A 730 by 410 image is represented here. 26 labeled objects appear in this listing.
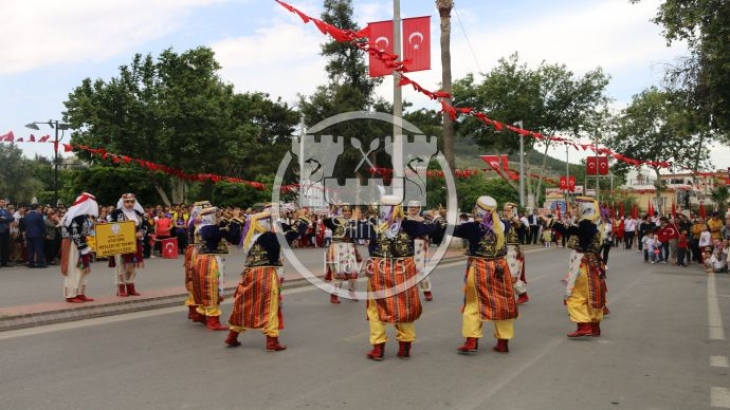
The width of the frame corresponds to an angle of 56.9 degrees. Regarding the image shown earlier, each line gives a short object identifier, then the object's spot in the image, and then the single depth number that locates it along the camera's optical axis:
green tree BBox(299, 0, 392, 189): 44.44
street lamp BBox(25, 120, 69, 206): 25.52
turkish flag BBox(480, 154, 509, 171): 35.75
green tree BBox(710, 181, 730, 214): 38.91
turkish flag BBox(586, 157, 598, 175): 32.04
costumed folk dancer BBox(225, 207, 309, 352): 7.94
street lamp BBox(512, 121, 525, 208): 36.14
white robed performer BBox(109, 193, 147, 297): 11.80
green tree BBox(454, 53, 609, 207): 36.09
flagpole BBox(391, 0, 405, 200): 18.08
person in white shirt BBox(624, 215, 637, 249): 30.91
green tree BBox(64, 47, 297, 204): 28.66
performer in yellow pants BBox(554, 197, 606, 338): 8.72
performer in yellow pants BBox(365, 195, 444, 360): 7.55
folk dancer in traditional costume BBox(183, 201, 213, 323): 9.65
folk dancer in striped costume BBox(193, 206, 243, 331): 9.28
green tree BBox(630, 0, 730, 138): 14.42
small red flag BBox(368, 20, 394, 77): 17.46
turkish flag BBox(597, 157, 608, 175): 31.72
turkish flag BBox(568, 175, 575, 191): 46.84
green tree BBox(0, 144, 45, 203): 71.44
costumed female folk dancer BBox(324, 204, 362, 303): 12.36
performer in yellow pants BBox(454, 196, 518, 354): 7.87
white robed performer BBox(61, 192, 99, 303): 11.04
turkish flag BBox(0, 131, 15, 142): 24.34
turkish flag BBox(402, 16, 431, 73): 16.83
